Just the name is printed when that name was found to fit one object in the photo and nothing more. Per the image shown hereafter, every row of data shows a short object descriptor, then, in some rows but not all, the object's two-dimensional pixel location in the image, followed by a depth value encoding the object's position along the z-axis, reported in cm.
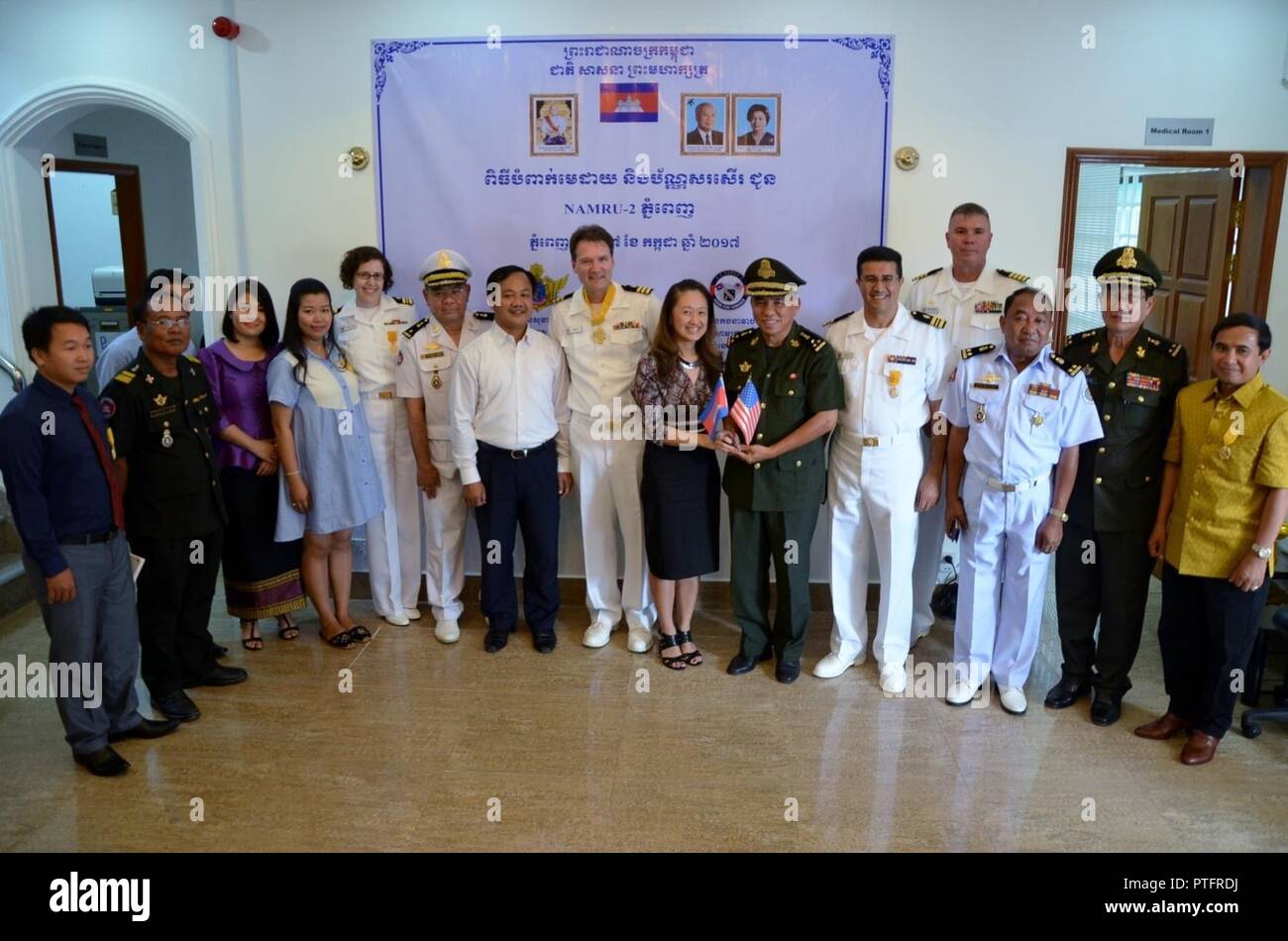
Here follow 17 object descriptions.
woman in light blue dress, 414
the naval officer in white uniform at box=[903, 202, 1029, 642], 418
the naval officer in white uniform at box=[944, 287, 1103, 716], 365
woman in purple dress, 413
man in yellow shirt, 328
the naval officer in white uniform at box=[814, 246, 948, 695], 397
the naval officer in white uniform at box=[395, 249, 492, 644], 441
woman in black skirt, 405
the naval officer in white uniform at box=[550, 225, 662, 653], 430
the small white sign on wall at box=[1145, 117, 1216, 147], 457
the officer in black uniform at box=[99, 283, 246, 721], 362
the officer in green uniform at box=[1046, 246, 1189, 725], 362
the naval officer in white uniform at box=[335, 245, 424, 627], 452
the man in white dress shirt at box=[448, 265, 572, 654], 427
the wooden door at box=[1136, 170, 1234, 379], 496
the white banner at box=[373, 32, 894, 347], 463
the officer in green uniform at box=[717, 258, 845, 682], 396
